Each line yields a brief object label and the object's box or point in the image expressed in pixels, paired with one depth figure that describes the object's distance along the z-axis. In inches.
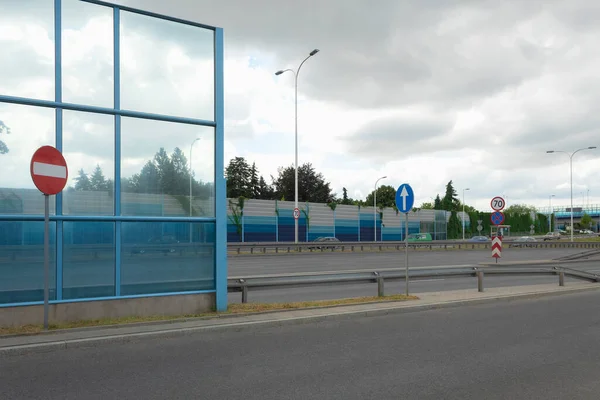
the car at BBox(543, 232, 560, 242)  3330.5
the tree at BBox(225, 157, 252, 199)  3277.6
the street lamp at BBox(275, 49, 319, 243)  1481.5
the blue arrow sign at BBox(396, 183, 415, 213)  503.3
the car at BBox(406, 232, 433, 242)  2364.7
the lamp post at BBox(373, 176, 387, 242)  2343.8
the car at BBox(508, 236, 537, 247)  2038.6
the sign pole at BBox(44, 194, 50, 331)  308.8
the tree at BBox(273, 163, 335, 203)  2960.1
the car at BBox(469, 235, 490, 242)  2444.8
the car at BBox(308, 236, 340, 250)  1553.9
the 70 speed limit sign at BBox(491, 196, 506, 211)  738.6
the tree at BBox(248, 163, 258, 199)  3284.9
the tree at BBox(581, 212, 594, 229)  5315.0
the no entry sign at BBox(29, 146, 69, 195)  301.7
